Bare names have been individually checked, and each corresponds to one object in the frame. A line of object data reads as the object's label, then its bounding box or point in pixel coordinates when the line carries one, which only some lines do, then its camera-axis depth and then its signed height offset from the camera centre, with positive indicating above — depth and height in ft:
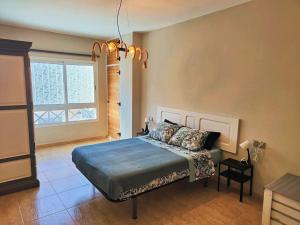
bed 7.48 -3.11
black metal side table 9.02 -3.92
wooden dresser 6.47 -3.70
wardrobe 8.98 -1.62
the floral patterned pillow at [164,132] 11.42 -2.55
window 15.40 -0.55
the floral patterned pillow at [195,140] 10.09 -2.67
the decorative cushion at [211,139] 10.36 -2.64
